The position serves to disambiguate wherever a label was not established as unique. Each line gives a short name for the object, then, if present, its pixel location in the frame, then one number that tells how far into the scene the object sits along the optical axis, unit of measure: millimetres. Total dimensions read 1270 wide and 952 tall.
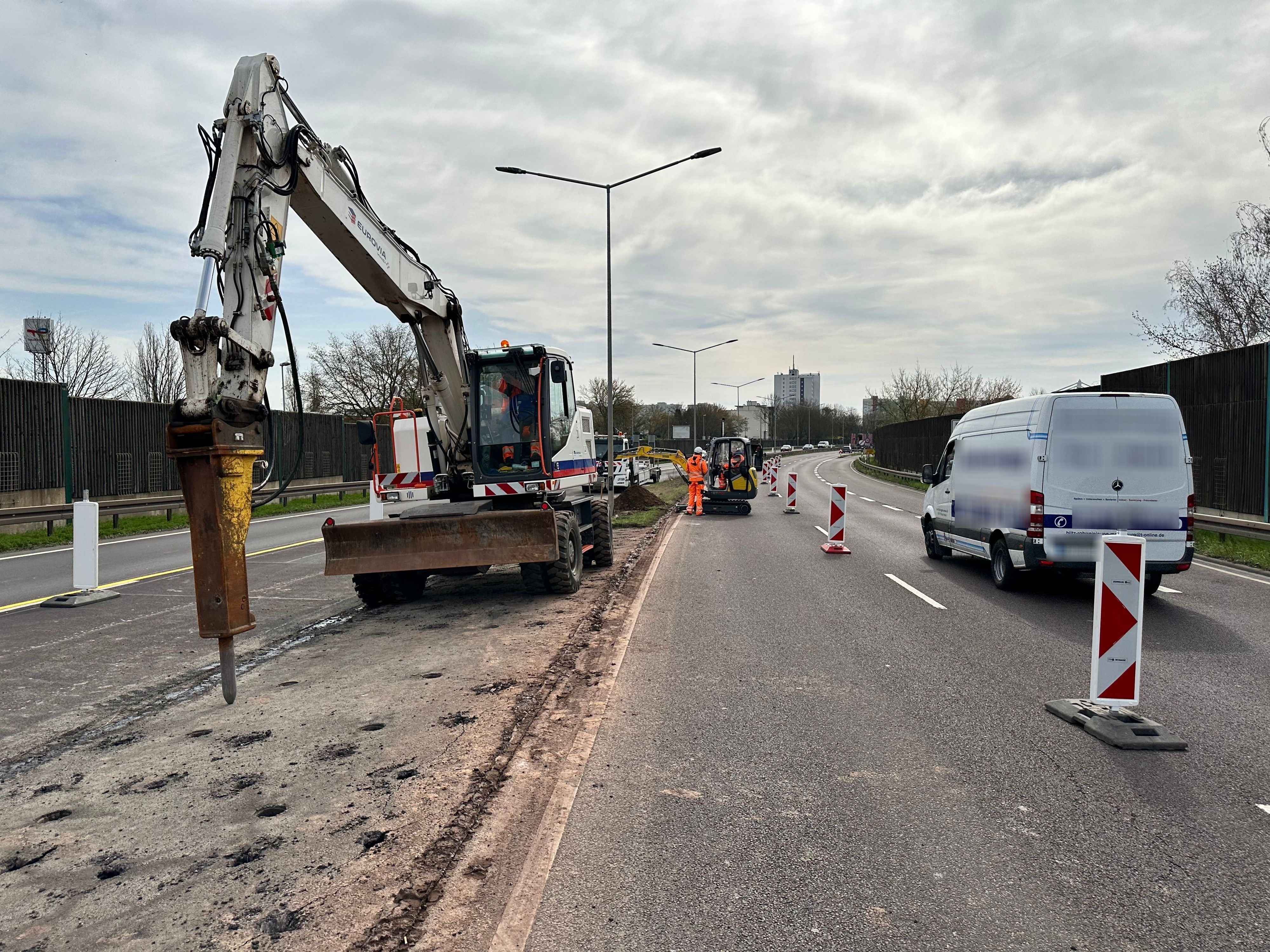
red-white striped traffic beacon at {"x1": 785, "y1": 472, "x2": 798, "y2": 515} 25766
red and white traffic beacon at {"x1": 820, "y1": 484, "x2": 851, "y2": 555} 14430
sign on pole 30125
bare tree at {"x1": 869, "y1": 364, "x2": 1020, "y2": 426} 61688
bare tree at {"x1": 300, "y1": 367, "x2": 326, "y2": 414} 45719
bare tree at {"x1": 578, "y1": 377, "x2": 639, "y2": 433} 65000
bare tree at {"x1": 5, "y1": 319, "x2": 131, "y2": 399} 32969
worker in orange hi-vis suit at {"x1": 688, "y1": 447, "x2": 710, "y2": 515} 25375
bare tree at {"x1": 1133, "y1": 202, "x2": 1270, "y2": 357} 23172
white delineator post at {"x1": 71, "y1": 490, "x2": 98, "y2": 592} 9969
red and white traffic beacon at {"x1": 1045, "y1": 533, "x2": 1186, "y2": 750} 5176
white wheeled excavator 4633
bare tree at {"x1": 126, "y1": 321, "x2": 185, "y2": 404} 39281
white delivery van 9117
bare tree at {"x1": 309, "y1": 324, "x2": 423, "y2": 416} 43969
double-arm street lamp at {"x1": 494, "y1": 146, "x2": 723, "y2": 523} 16953
